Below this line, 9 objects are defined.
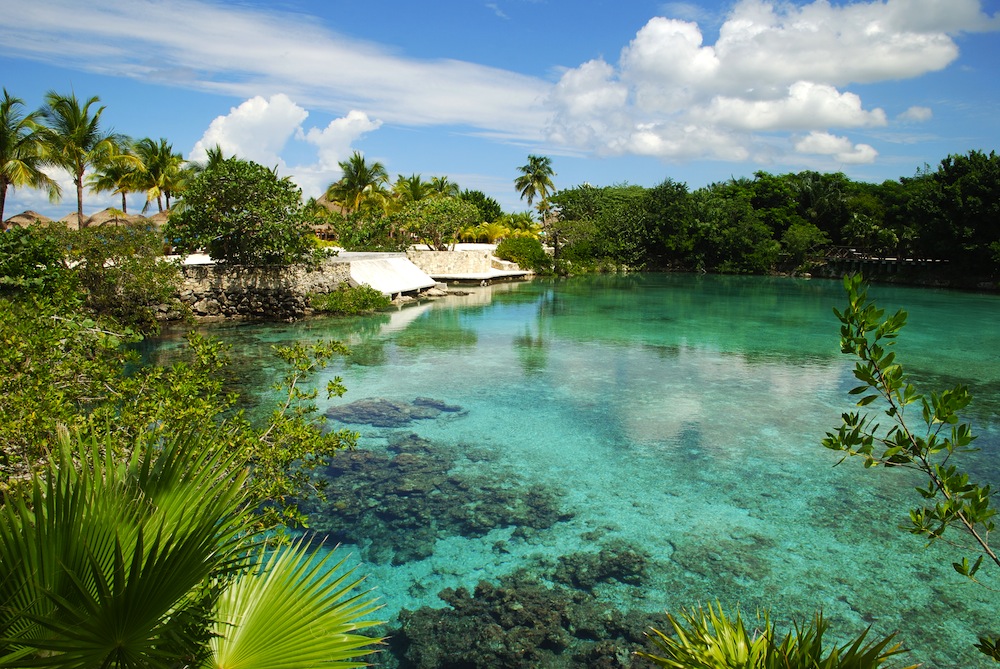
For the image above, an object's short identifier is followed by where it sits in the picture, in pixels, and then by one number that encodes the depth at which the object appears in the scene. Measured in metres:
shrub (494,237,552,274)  48.84
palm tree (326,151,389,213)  45.53
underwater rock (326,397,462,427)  12.08
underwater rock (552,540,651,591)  6.87
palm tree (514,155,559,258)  59.06
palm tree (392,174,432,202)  49.69
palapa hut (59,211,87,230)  29.76
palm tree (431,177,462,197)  56.76
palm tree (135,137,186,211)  37.88
